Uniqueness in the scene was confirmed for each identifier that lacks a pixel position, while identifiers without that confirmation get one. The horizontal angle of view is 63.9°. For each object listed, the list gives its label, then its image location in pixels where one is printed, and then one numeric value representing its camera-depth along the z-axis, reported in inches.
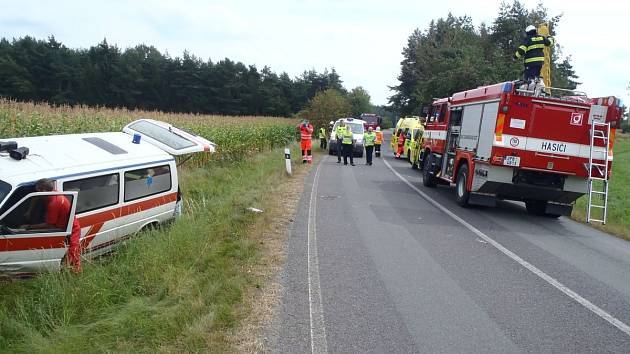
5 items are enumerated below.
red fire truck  404.8
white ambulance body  235.1
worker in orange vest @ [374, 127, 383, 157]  997.7
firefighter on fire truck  457.7
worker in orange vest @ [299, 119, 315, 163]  795.4
